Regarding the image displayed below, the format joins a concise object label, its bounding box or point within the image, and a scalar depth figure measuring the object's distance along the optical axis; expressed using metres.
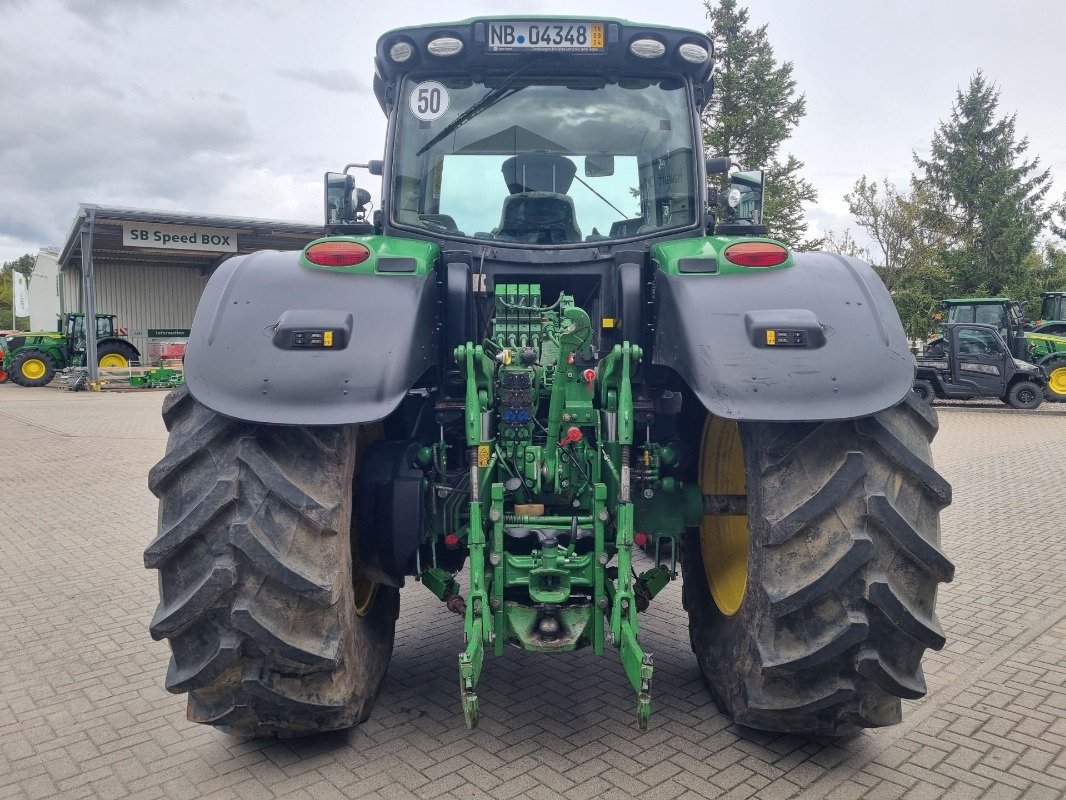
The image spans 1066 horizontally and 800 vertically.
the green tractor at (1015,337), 19.41
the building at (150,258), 26.27
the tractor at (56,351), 26.66
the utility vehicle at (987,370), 18.09
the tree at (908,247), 29.88
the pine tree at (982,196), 33.28
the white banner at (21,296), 47.75
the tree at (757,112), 29.44
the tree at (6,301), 78.50
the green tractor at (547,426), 2.78
